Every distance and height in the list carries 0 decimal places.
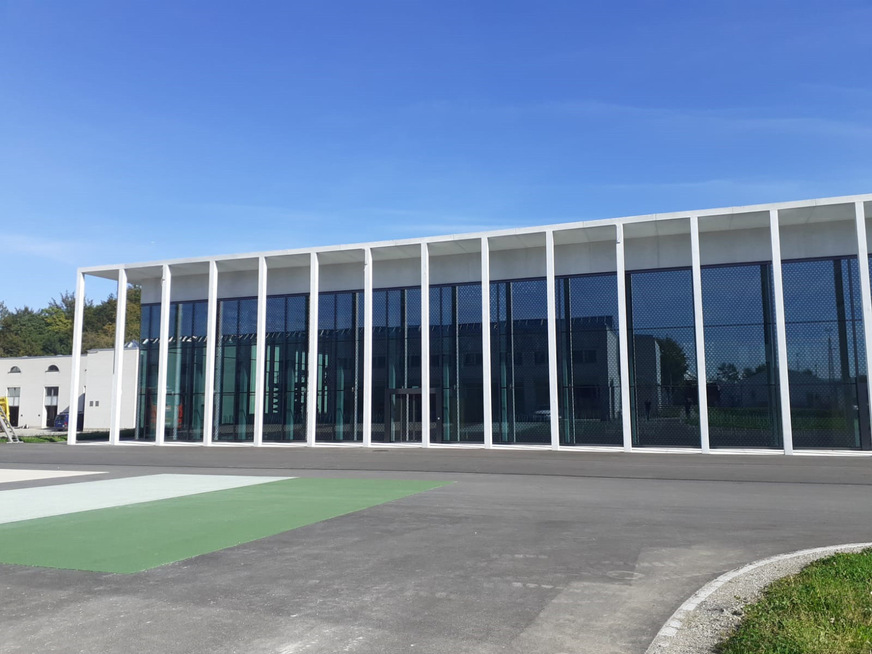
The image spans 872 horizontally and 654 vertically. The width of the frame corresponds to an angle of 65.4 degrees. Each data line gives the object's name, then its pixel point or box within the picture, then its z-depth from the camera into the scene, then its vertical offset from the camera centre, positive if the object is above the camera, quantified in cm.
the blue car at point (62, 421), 5606 -190
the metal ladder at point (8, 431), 3848 -184
